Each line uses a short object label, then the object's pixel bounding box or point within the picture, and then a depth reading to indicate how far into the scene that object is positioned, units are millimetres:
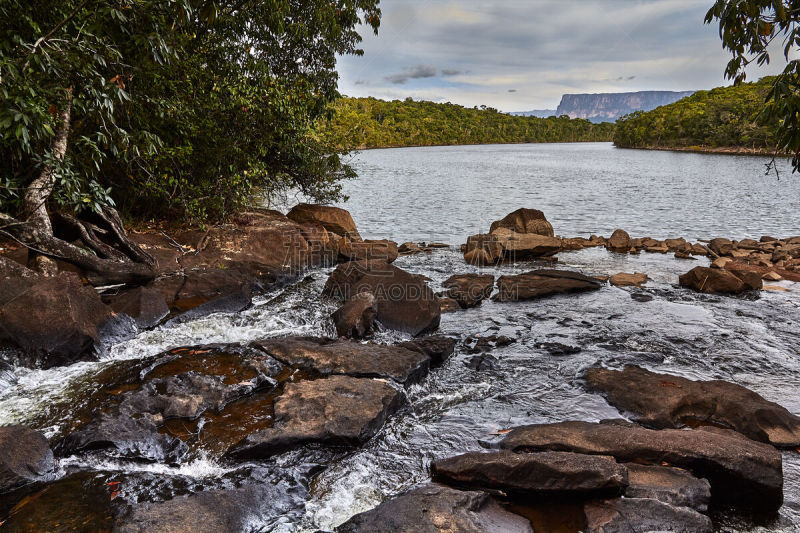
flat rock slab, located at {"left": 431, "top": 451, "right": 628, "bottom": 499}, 5188
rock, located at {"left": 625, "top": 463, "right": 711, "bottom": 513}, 5141
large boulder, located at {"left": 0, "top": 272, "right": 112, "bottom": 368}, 8352
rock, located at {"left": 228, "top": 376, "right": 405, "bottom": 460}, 6355
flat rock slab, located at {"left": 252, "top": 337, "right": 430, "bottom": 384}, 8664
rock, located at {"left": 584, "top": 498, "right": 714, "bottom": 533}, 4785
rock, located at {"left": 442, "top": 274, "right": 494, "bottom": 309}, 13766
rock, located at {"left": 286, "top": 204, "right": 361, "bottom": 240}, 20406
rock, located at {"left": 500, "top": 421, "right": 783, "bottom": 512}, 5434
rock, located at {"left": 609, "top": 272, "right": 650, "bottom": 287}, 15938
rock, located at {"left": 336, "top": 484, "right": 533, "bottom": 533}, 4691
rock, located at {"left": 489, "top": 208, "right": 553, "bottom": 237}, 21828
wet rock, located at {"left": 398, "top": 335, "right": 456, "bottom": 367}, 9633
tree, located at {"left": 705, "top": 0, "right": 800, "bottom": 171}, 5328
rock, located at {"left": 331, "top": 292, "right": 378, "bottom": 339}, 10906
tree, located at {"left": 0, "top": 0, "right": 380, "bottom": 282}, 7930
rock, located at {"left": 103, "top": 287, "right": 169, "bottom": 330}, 10562
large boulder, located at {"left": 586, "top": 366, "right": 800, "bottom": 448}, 6801
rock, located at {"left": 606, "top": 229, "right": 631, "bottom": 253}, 21850
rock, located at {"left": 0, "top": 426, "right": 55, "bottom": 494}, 5301
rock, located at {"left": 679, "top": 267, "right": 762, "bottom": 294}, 14586
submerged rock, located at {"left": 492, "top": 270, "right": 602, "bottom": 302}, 14328
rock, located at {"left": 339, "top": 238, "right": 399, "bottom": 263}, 18172
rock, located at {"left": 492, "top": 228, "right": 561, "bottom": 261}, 19531
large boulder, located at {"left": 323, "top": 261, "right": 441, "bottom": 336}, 11492
